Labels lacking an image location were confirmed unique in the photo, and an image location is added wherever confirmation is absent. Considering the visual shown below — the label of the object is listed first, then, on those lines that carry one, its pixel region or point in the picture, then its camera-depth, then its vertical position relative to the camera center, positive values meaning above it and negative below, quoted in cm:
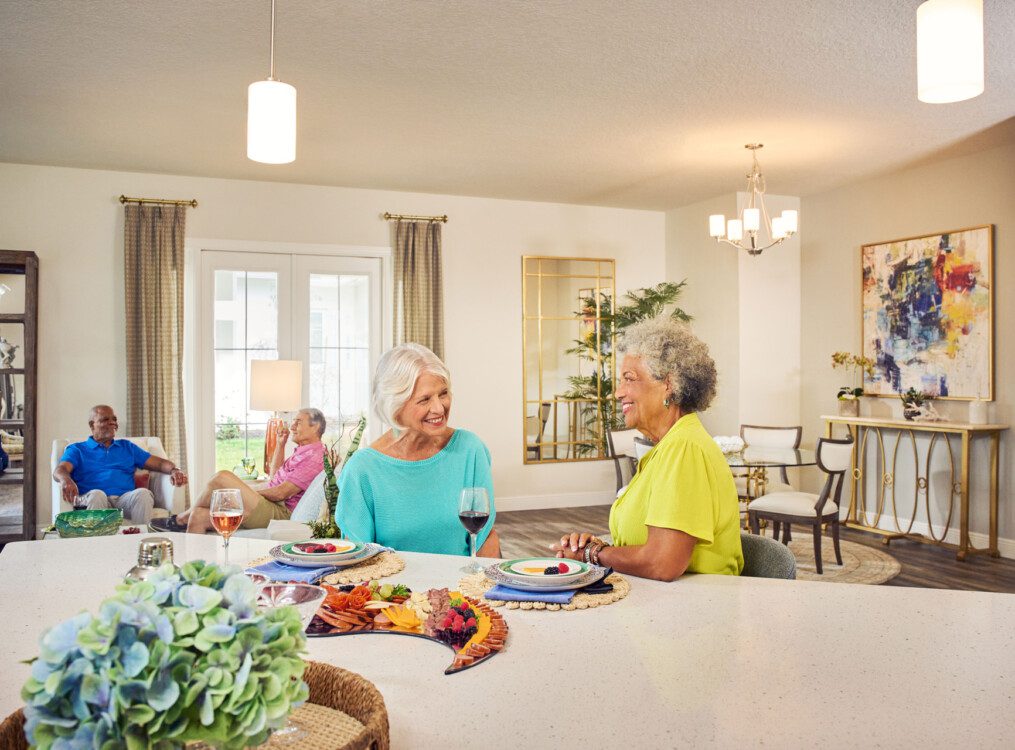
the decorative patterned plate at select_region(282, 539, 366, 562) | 181 -40
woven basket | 86 -39
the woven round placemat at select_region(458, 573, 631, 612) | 152 -43
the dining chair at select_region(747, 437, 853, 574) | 491 -78
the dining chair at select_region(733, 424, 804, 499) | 607 -46
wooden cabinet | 581 -16
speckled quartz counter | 103 -44
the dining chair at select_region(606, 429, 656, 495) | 610 -53
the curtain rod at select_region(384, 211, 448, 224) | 707 +137
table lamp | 582 -8
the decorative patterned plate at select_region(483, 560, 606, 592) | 157 -40
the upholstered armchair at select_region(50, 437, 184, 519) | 546 -74
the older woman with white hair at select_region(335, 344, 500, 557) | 230 -28
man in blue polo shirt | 525 -62
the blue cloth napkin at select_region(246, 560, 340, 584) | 172 -43
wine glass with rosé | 161 -27
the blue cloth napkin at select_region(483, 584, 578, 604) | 153 -42
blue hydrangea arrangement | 68 -26
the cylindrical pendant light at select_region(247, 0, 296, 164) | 226 +71
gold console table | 553 -71
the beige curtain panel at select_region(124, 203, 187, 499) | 623 +40
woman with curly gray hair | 179 -24
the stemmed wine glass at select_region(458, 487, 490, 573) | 183 -30
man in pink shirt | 454 -64
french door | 663 +34
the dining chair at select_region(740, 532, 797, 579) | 195 -44
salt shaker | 147 -33
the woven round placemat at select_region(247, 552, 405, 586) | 172 -43
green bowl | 298 -55
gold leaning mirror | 765 +18
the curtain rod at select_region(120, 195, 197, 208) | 626 +135
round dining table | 487 -51
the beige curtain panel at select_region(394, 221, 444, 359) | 704 +77
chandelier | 566 +108
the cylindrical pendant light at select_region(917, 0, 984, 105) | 174 +71
